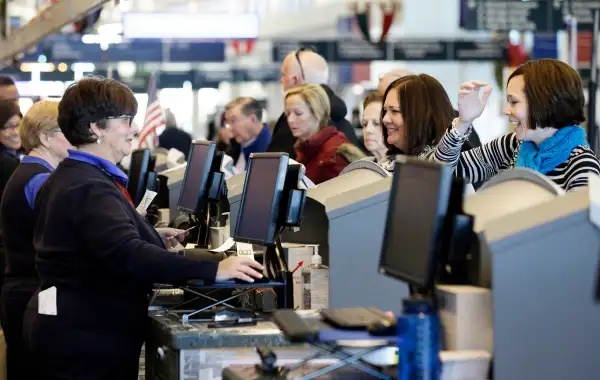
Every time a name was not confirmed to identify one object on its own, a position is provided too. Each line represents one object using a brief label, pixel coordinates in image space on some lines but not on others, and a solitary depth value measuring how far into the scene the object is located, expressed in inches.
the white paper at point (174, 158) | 402.0
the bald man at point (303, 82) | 297.6
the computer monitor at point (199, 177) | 219.9
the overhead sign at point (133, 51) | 945.5
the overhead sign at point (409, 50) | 829.8
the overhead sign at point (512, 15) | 617.9
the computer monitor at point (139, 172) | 308.8
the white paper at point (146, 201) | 221.0
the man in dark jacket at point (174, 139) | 545.7
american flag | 477.7
